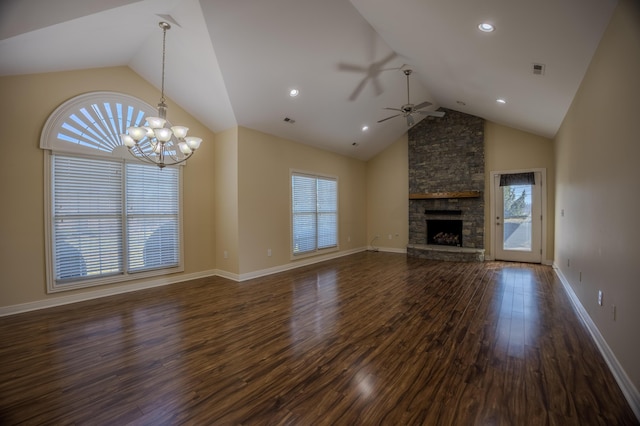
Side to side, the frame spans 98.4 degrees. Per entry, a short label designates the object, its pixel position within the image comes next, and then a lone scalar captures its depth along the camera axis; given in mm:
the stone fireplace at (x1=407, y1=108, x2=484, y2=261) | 6863
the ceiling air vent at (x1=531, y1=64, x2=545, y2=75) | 3219
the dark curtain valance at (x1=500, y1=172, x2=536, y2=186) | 6242
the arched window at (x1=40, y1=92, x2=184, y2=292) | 3820
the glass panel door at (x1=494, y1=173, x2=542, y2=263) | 6234
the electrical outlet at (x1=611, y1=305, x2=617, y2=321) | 2215
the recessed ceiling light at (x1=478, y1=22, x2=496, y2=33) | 2783
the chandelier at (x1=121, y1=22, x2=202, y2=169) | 3150
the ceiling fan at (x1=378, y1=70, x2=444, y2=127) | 4754
